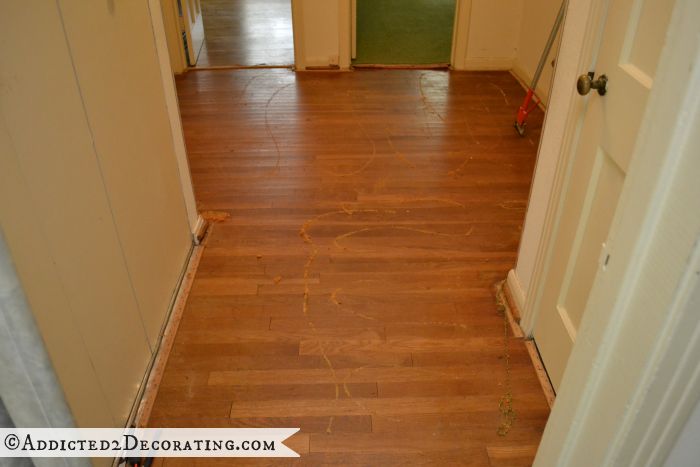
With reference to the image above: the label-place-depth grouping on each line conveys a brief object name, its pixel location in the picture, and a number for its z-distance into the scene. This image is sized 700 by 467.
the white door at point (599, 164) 1.24
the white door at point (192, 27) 4.73
